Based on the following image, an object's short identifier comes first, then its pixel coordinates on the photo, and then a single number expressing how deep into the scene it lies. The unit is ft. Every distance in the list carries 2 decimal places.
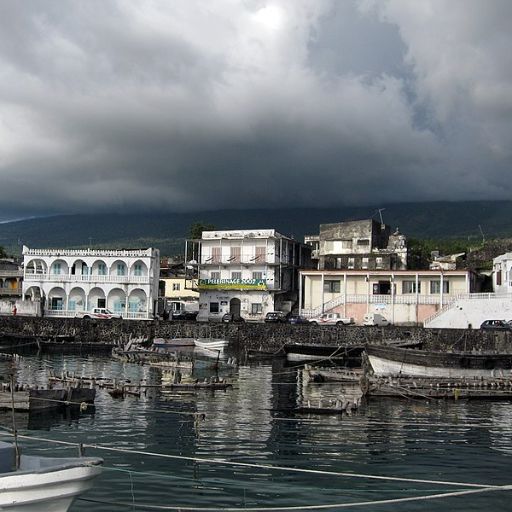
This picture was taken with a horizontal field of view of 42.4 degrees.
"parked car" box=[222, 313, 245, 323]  249.14
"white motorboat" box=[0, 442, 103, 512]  39.86
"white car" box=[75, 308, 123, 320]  250.72
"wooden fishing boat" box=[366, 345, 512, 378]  138.21
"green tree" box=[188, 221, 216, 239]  345.72
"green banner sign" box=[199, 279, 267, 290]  261.24
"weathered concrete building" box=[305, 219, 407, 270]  255.39
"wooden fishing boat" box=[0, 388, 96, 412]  92.43
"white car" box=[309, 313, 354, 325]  228.63
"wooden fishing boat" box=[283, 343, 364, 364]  184.08
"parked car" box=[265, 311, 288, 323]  236.43
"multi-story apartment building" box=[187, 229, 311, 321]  263.70
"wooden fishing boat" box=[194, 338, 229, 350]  198.39
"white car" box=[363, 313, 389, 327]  227.81
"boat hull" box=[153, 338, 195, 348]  203.62
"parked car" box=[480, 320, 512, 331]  192.68
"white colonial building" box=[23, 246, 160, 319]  268.00
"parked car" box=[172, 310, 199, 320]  268.60
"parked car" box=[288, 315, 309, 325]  225.02
